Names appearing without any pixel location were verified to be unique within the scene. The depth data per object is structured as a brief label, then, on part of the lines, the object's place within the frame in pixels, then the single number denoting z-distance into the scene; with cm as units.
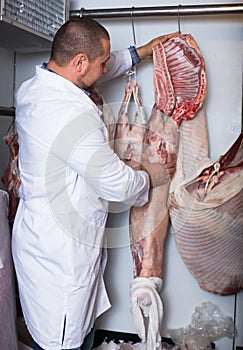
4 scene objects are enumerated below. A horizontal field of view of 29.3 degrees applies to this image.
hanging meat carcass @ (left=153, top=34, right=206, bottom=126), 167
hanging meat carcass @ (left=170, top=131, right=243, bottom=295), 157
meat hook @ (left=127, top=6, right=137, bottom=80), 176
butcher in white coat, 128
